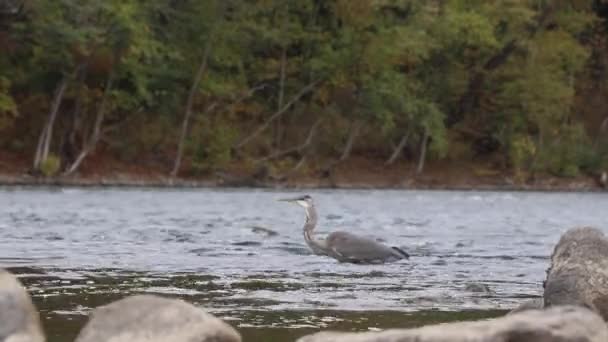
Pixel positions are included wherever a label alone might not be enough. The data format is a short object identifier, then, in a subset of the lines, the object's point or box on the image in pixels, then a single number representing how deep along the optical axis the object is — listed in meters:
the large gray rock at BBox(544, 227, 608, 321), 22.98
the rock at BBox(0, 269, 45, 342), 17.50
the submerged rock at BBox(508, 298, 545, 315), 22.79
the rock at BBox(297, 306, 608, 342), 16.22
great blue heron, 35.47
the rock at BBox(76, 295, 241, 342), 16.75
